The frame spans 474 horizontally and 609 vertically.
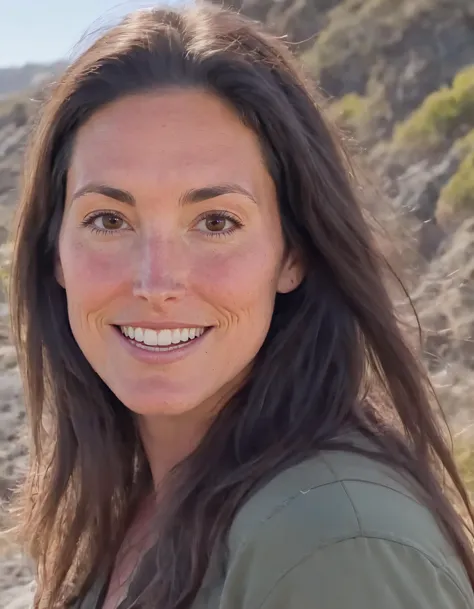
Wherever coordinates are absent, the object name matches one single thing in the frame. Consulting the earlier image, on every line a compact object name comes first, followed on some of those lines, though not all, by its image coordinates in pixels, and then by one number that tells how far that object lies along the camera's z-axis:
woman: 1.29
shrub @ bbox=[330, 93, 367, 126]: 8.62
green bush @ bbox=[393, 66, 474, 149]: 6.82
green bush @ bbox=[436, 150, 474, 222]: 5.58
